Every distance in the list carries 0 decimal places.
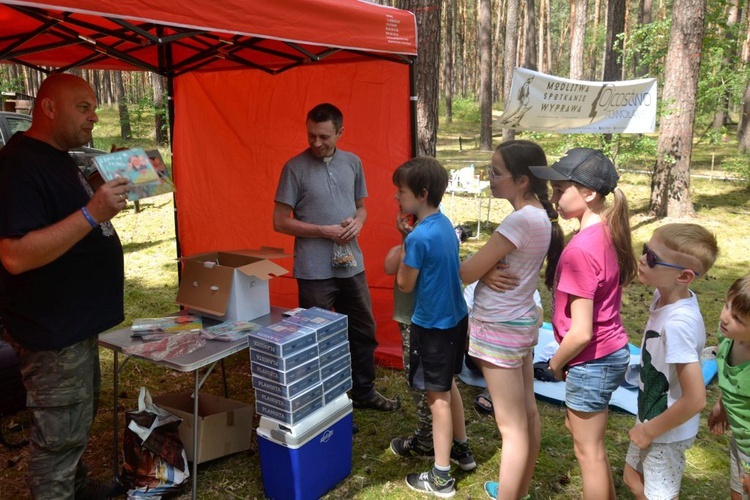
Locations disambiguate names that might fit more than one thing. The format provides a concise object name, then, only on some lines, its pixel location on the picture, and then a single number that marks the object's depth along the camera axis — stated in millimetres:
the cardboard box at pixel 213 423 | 2777
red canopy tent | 3176
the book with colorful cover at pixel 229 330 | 2611
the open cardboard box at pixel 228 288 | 2807
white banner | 6809
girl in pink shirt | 1944
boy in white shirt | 1813
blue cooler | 2465
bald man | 1978
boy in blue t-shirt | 2359
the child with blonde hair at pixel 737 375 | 1779
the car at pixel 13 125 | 6785
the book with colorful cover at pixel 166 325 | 2656
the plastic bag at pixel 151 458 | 2549
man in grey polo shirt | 3190
